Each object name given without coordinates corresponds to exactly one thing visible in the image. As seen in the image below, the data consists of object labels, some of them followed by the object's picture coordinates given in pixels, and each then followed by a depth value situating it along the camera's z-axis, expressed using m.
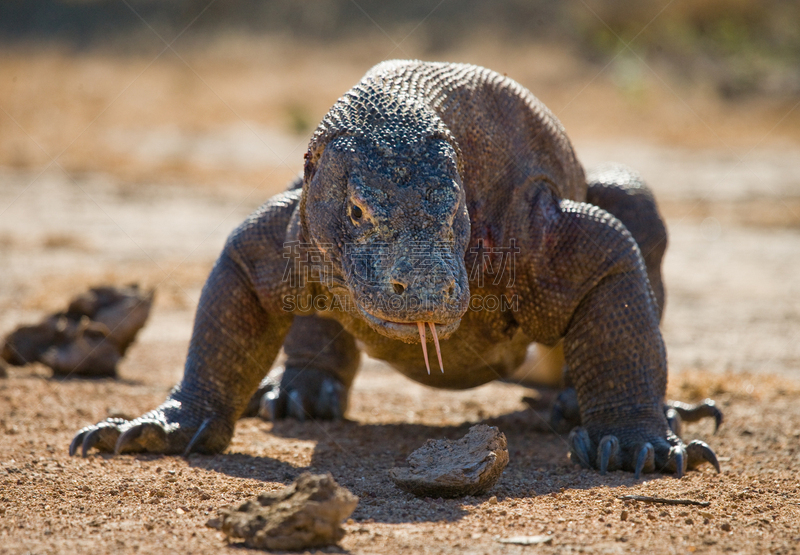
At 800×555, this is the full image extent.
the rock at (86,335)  12.15
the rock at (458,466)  6.70
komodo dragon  6.91
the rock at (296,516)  5.37
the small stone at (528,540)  5.66
